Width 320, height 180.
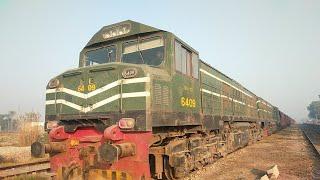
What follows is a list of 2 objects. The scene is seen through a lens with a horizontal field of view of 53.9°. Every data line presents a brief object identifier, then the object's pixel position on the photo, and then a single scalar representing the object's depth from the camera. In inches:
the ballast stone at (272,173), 325.4
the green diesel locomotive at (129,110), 240.4
